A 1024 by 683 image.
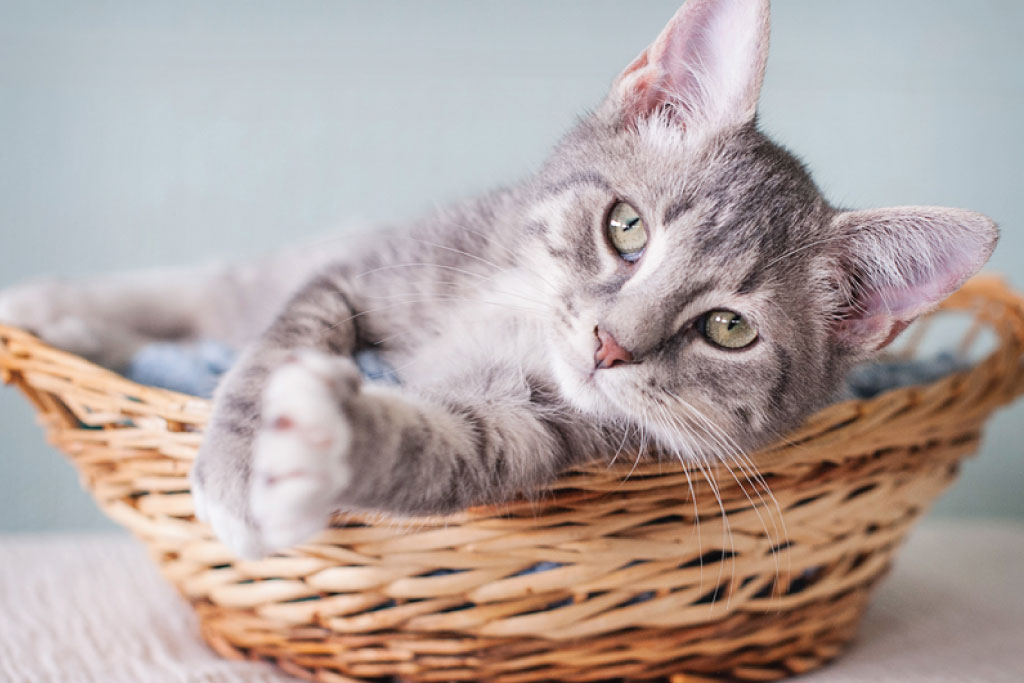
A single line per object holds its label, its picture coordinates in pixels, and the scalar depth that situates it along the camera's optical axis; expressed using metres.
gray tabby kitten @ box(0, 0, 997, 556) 0.56
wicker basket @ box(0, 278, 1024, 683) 0.57
